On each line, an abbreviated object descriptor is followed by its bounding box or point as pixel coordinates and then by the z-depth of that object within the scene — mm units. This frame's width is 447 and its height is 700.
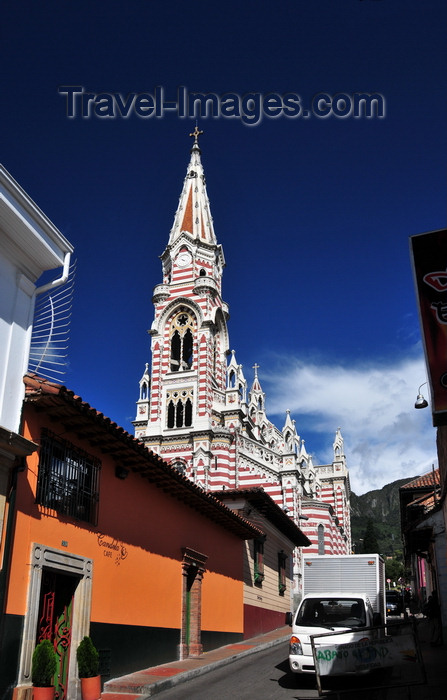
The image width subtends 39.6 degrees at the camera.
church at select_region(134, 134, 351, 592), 42312
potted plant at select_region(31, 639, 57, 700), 8883
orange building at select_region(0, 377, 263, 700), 9453
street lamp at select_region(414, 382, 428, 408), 17797
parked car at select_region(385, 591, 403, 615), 35750
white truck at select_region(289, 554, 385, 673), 11852
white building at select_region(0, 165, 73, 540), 9526
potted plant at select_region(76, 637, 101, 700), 10352
